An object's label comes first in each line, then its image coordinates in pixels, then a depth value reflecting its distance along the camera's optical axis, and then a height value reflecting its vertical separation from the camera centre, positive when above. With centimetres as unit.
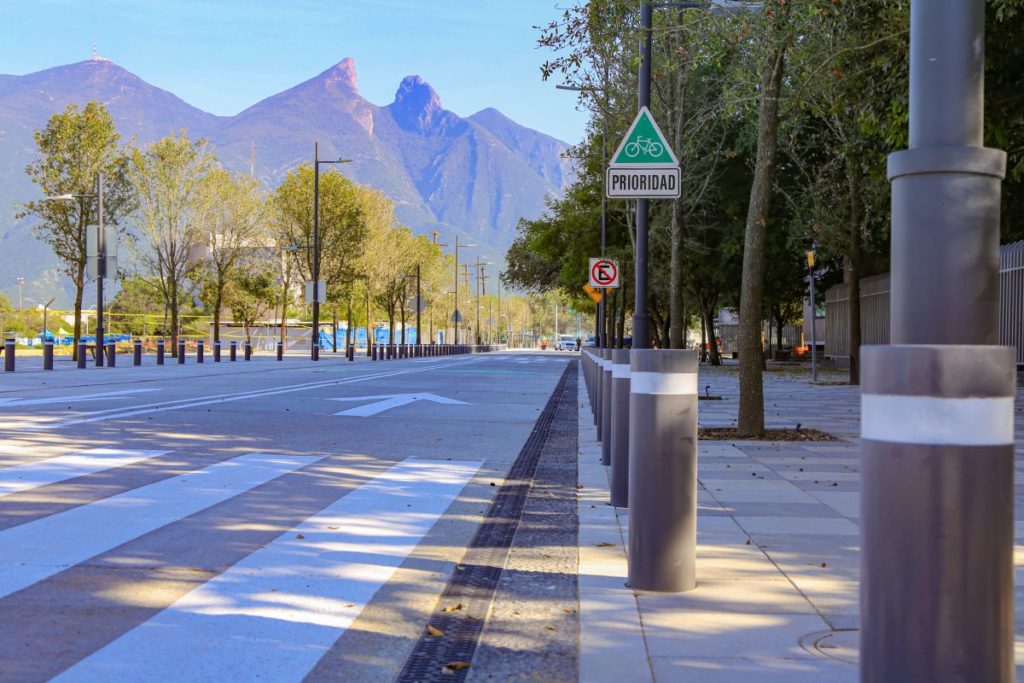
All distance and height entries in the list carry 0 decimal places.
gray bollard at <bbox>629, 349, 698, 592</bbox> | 491 -63
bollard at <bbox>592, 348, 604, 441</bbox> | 1234 -71
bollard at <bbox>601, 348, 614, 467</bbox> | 1008 -75
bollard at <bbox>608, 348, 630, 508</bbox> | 746 -68
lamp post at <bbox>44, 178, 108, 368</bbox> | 3369 +232
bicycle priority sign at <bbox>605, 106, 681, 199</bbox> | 750 +119
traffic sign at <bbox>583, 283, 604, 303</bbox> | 3316 +131
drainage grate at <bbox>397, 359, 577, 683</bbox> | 382 -116
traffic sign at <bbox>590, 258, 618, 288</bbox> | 2533 +149
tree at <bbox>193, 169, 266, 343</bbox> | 5447 +570
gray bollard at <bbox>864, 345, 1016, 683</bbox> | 230 -37
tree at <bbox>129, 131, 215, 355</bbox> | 5128 +614
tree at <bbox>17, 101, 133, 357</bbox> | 4069 +601
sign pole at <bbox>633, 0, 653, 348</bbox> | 866 +39
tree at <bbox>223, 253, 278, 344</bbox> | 6239 +333
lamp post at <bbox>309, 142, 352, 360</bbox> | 4725 +191
